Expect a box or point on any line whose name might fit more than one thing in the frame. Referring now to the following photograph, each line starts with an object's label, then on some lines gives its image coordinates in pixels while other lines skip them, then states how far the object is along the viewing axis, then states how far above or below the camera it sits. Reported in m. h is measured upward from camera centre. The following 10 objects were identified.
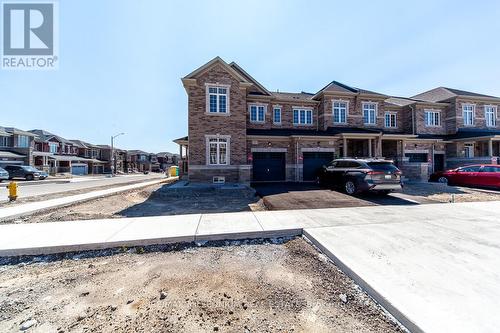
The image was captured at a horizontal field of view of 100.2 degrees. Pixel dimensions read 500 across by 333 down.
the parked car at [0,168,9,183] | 23.34 -0.69
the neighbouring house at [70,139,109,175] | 51.74 +2.90
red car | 12.58 -0.62
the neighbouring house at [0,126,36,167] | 32.03 +3.46
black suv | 9.52 -0.43
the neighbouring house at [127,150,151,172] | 75.16 +2.97
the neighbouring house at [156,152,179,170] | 84.69 +3.78
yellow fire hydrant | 10.20 -1.09
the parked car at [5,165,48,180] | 25.55 -0.40
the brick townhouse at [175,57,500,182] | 14.80 +3.46
